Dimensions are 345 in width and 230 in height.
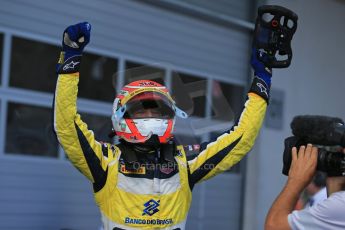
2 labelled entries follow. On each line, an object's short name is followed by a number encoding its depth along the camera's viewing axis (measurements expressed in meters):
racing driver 5.72
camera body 4.88
